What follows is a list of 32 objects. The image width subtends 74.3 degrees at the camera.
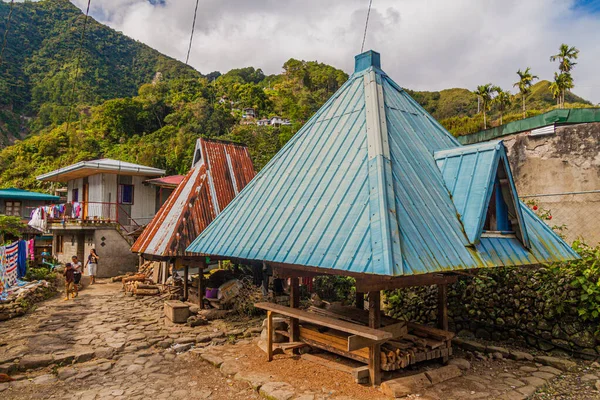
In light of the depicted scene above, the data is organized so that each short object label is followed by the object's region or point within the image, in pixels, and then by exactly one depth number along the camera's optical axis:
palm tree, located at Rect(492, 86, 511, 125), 43.25
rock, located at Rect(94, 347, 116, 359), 9.29
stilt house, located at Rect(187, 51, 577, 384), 5.76
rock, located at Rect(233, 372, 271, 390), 6.93
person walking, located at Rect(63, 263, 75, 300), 16.14
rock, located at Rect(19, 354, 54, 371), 8.51
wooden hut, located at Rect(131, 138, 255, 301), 12.46
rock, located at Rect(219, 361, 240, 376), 7.77
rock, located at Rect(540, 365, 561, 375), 7.39
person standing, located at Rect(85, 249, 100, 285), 20.69
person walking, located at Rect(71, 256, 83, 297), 17.19
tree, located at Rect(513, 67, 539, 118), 44.20
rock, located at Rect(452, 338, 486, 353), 8.59
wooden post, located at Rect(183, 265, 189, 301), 14.46
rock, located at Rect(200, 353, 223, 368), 8.35
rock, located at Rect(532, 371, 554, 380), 7.16
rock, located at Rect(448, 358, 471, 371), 7.55
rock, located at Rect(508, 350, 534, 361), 8.11
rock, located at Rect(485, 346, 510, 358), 8.32
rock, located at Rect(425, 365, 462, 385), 6.77
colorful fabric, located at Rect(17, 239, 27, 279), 16.41
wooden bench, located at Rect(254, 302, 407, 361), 6.25
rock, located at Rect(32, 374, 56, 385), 7.80
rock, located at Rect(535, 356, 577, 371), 7.62
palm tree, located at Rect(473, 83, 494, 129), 45.74
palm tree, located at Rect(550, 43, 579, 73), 41.96
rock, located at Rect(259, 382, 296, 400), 6.34
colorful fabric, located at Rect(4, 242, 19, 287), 15.05
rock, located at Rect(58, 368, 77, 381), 8.04
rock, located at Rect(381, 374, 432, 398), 6.11
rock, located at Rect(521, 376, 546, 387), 6.84
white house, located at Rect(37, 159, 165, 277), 23.44
